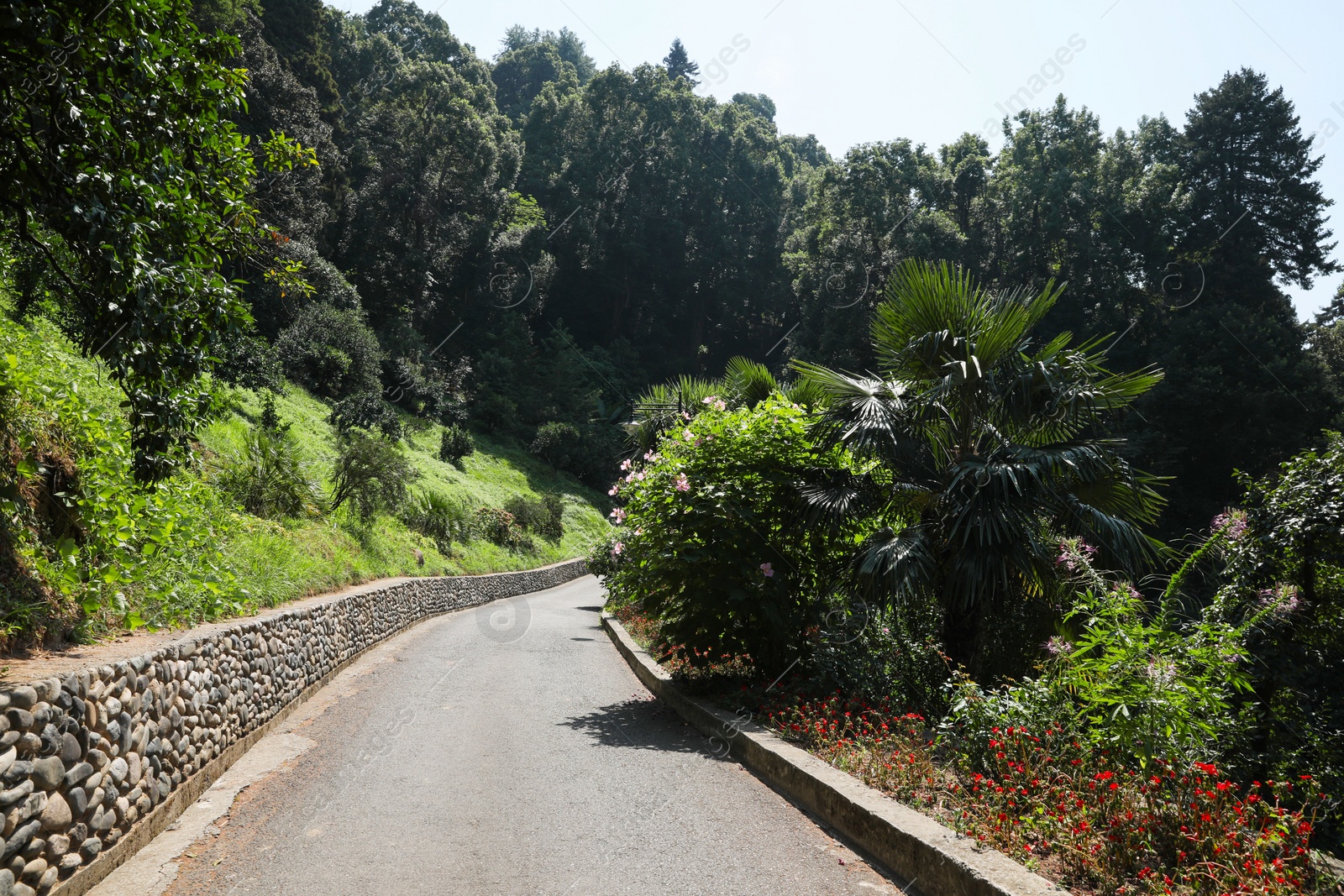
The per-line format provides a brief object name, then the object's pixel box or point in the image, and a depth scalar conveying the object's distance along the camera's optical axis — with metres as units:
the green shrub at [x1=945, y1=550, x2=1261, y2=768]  4.59
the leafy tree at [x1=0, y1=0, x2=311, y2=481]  4.39
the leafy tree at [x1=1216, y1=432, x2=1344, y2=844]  5.98
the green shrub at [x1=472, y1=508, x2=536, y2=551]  27.19
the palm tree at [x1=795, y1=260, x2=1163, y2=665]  7.90
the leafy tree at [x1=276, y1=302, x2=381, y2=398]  29.59
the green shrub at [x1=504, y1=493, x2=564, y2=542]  31.09
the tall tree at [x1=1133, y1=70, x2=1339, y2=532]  31.73
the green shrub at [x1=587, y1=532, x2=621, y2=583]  20.47
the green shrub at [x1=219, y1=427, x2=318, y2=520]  12.40
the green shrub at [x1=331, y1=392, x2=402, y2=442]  26.06
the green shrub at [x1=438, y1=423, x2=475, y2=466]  33.88
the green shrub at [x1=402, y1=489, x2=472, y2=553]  21.44
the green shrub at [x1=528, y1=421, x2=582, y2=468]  44.28
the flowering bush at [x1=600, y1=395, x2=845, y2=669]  8.45
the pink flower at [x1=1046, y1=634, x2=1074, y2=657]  6.08
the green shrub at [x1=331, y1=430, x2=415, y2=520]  16.16
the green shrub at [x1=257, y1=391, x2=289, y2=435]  18.00
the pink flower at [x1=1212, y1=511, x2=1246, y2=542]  6.94
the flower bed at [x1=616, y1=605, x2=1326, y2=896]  3.75
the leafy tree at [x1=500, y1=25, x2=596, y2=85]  90.62
